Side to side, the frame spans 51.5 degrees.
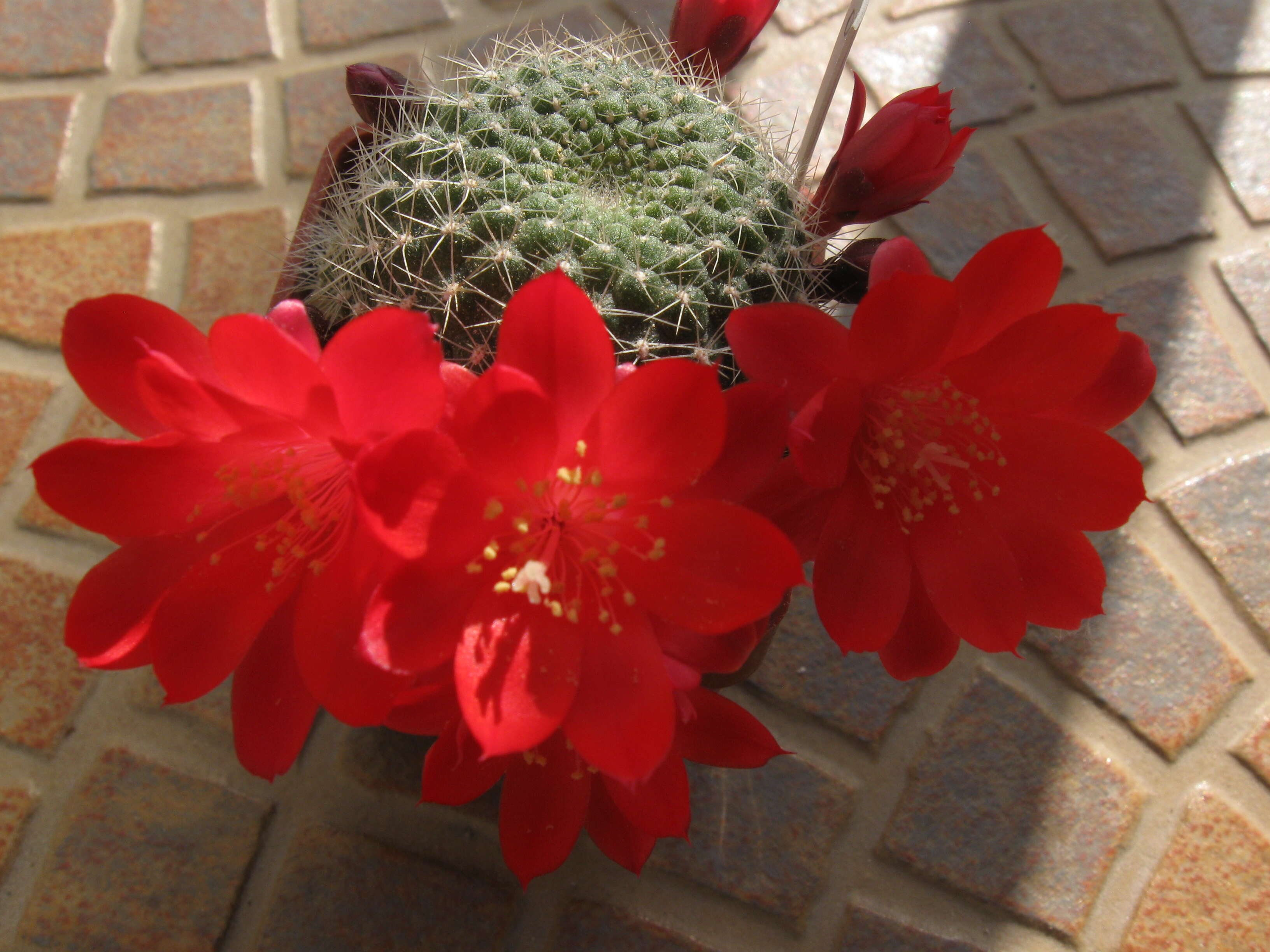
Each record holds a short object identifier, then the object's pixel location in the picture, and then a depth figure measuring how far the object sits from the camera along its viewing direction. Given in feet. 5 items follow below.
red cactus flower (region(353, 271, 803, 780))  0.38
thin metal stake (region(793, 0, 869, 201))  0.49
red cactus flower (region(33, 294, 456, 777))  0.38
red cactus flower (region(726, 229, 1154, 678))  0.43
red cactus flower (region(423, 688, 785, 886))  0.45
